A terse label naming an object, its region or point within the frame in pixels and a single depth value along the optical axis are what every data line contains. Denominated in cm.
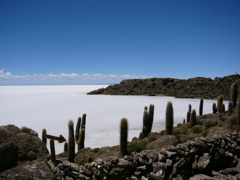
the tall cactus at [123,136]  872
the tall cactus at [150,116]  1369
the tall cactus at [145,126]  1307
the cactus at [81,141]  1358
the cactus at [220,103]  1944
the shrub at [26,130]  831
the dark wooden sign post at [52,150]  725
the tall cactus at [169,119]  1162
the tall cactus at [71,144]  889
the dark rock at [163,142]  878
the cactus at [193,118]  1482
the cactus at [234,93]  1809
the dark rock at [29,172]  543
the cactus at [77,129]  1524
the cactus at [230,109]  1686
